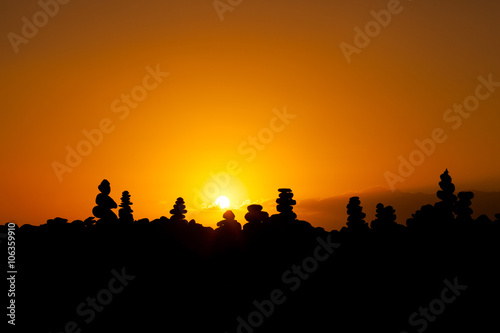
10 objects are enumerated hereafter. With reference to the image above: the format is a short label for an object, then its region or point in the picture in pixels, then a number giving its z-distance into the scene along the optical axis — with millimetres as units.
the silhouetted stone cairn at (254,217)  98250
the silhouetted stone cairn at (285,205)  95969
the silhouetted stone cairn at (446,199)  99188
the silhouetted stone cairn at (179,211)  100562
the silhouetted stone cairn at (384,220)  100625
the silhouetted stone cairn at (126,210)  93938
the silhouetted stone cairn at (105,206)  87562
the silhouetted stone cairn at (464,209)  98812
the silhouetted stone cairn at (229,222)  97438
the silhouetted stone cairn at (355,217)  99250
